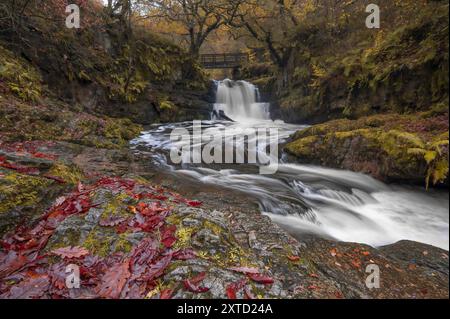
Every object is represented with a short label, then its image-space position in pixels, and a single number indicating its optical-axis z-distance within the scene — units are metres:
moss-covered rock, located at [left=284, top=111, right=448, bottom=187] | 4.81
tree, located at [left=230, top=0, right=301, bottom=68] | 14.26
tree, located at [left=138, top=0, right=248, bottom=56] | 14.94
